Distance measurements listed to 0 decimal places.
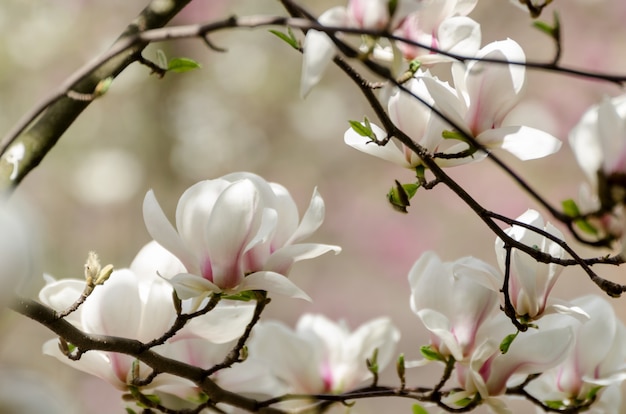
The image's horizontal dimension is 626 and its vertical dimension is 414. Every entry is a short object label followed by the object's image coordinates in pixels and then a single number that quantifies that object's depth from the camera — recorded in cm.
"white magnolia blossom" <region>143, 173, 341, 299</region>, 247
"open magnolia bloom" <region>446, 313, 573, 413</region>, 253
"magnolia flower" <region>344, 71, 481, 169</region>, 250
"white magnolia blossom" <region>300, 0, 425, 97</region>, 238
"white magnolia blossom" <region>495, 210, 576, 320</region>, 250
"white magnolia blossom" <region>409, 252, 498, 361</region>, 252
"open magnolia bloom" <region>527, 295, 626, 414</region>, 258
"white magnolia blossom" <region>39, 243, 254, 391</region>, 251
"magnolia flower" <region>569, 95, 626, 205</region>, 237
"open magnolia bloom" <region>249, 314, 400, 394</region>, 264
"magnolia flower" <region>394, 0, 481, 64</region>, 250
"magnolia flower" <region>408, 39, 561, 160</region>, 249
